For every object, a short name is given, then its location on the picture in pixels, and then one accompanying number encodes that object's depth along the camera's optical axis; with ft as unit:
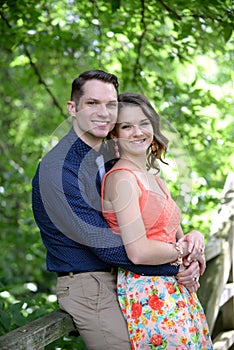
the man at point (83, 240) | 8.62
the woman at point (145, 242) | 8.60
